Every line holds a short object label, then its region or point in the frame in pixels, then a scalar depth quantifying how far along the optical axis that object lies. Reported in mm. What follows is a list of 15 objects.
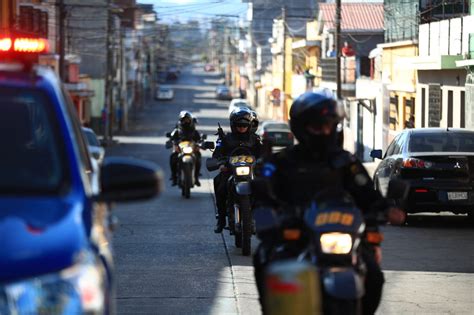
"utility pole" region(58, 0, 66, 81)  55125
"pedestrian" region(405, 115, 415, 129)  47388
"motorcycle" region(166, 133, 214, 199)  28422
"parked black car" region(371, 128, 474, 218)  20922
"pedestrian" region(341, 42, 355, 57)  65500
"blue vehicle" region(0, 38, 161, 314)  5258
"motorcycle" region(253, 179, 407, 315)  6918
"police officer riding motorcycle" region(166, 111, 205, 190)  28797
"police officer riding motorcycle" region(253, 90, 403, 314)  7637
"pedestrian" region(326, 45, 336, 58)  74625
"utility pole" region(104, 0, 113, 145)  72938
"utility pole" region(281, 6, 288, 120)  89706
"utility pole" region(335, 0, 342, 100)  50969
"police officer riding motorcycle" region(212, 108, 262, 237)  17219
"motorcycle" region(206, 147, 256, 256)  16469
